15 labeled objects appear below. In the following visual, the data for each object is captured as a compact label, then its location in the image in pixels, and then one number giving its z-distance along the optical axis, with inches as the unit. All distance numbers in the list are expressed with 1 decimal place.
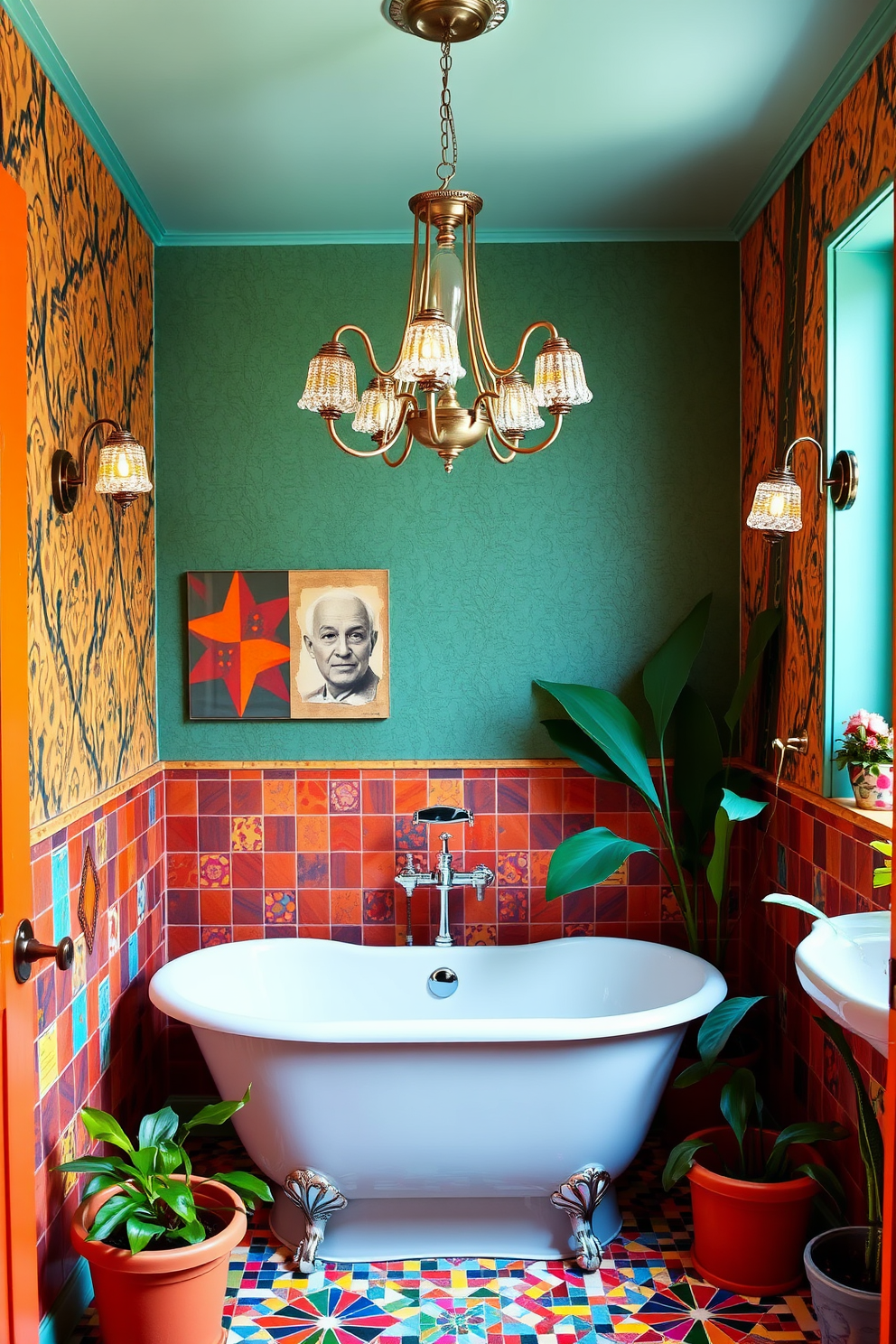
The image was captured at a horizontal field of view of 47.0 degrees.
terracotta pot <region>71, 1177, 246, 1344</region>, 80.7
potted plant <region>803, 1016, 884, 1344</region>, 76.3
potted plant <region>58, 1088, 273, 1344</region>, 80.9
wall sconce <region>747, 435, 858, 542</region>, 92.4
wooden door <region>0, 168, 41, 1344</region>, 66.7
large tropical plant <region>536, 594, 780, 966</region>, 110.9
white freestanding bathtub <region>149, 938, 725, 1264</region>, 92.9
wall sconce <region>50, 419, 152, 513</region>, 91.6
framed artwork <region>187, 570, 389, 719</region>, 126.6
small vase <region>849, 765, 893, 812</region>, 92.1
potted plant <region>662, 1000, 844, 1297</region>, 90.7
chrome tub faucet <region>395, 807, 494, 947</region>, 121.3
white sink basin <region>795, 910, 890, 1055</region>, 60.7
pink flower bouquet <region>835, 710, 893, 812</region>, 92.1
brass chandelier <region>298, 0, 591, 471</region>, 72.3
